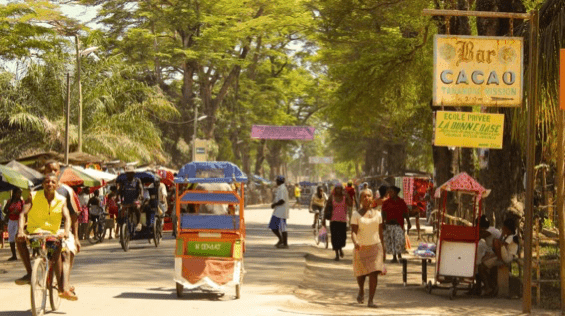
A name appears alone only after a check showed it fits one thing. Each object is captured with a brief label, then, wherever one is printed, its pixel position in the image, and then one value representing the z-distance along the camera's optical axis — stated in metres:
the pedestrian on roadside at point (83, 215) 27.50
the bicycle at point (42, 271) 11.52
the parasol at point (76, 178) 26.62
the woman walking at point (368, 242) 14.70
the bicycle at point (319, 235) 26.98
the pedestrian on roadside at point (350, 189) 29.16
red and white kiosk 16.09
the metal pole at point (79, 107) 36.12
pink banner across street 69.38
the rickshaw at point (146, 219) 23.83
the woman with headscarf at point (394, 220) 21.59
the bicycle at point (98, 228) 28.11
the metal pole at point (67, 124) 32.64
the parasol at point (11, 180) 21.48
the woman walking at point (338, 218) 23.70
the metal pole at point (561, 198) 13.79
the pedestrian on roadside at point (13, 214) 21.98
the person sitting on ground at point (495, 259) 16.27
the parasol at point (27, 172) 24.86
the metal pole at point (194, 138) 60.12
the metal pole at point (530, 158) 13.81
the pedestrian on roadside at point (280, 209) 25.25
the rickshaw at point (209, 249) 14.44
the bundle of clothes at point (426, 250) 17.16
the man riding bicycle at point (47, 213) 11.95
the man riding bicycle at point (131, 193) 24.12
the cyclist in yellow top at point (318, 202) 28.93
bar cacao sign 14.77
